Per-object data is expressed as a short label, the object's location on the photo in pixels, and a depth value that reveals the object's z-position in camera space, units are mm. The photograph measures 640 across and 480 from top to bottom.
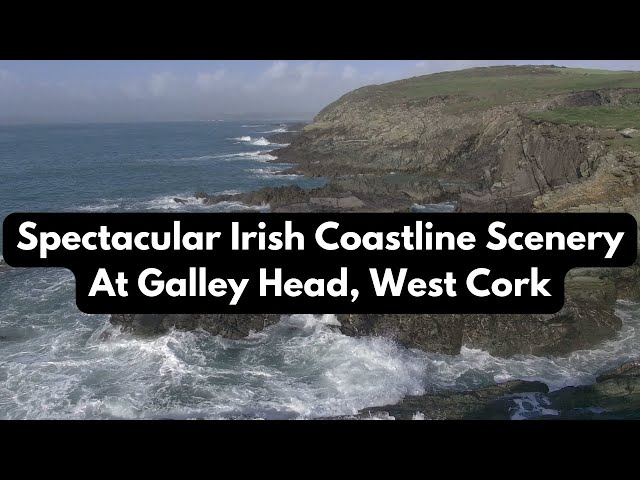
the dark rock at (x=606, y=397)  14906
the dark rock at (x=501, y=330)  19453
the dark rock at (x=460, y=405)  15422
